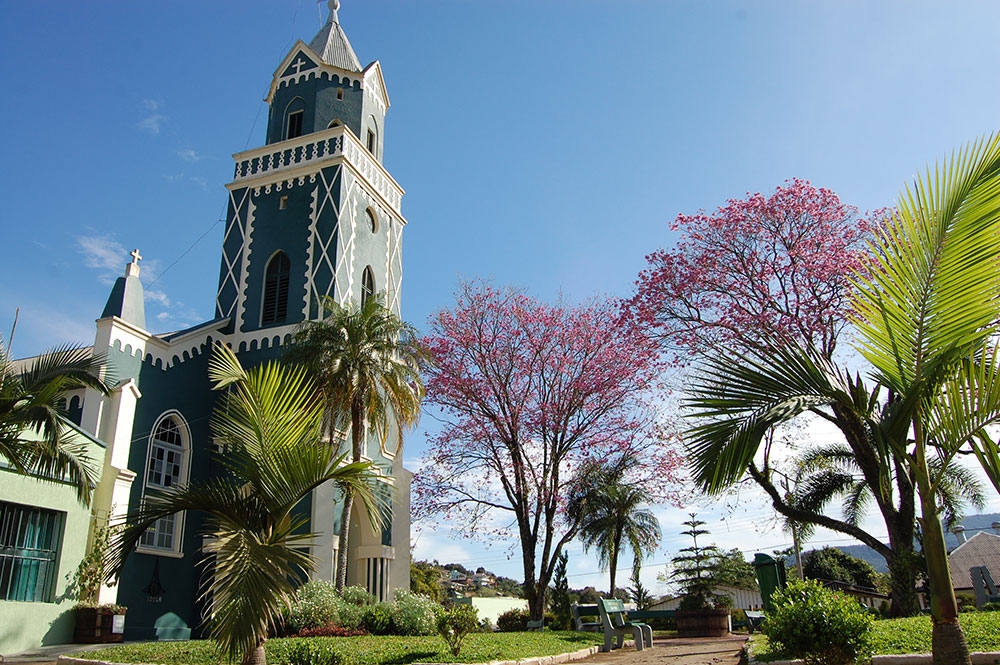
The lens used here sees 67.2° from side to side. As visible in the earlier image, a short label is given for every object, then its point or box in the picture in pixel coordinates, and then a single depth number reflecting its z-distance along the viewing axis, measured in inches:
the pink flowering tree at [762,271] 665.6
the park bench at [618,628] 609.3
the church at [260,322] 701.9
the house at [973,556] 1581.0
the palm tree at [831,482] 866.8
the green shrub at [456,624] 435.2
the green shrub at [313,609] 593.3
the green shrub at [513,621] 823.7
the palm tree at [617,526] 1096.6
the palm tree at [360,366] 713.6
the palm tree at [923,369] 214.5
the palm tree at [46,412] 418.9
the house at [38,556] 539.8
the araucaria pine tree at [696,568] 1222.6
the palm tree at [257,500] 248.2
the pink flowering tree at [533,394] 825.5
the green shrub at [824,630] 287.9
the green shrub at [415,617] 630.5
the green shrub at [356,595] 698.8
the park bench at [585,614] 796.6
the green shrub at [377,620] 639.1
